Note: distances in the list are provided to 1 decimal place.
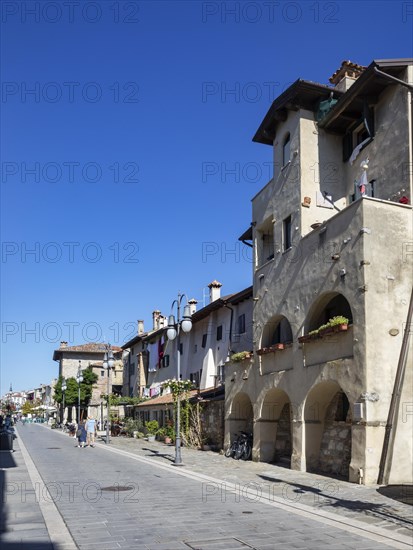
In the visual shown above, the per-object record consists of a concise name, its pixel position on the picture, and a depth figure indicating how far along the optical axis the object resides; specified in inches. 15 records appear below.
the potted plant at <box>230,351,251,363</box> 952.3
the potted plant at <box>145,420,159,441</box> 1476.4
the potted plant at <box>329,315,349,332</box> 669.9
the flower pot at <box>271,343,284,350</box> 828.0
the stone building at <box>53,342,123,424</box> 3186.5
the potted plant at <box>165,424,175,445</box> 1314.0
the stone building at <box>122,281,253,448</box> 1163.4
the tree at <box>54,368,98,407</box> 2783.0
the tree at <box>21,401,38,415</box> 5177.2
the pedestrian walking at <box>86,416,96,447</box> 1266.7
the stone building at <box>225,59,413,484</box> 629.0
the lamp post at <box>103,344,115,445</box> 1363.2
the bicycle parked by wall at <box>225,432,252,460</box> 923.4
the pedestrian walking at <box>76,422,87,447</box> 1234.9
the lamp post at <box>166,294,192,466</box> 835.4
